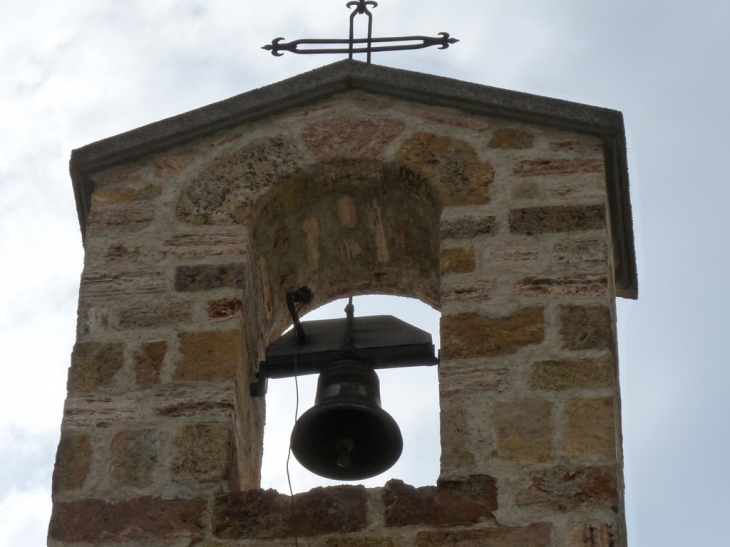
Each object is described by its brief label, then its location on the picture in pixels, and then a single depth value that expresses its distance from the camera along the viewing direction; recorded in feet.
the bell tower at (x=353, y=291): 25.25
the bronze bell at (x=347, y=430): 27.33
